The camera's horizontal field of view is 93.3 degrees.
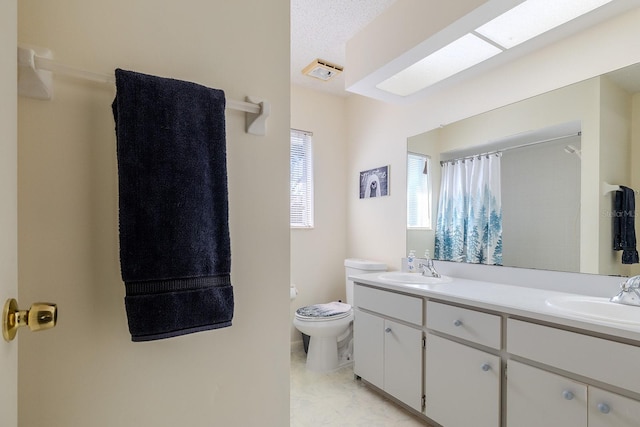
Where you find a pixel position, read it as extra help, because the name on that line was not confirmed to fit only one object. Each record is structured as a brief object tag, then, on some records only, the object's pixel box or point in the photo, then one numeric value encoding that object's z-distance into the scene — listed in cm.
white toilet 234
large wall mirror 149
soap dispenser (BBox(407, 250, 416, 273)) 243
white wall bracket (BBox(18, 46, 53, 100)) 59
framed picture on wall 276
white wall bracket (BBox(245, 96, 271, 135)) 87
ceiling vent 247
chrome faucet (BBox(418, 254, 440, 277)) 219
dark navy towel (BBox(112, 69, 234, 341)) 65
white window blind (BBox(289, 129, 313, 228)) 291
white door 47
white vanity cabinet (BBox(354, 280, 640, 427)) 110
